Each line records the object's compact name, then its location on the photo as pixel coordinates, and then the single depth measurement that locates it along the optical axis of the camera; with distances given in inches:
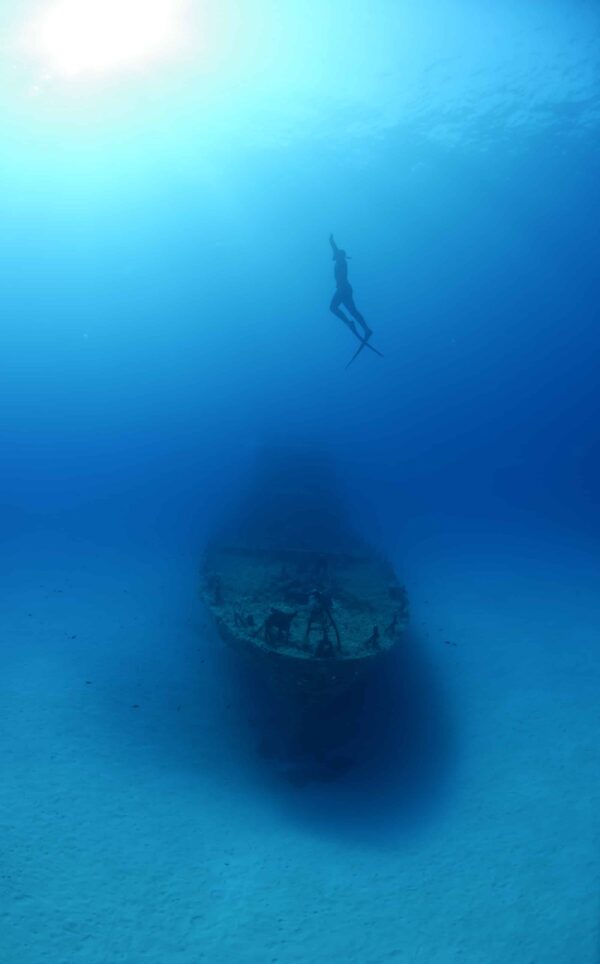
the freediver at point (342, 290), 435.2
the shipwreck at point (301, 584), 306.0
